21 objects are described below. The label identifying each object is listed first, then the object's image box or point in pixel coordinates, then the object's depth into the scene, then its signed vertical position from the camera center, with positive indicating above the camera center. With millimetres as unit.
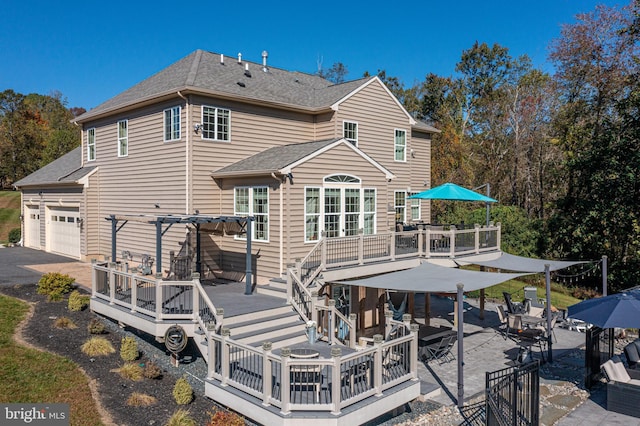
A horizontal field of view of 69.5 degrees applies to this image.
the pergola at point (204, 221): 12228 -708
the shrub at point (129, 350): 10656 -3447
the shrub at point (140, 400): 8781 -3823
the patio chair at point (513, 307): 15477 -3667
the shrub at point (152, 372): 9953 -3698
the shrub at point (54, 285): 14501 -2638
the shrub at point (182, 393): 8961 -3732
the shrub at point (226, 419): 7883 -3761
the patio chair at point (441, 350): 12211 -3972
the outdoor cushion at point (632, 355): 10281 -3409
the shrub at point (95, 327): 11891 -3249
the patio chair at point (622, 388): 9148 -3728
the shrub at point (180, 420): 7896 -3783
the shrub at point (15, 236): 29359 -2186
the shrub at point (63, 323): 12211 -3239
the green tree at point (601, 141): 23062 +3298
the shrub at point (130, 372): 9875 -3683
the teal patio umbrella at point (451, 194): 18094 +335
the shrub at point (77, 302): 13500 -2955
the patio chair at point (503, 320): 15090 -3865
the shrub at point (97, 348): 10820 -3454
